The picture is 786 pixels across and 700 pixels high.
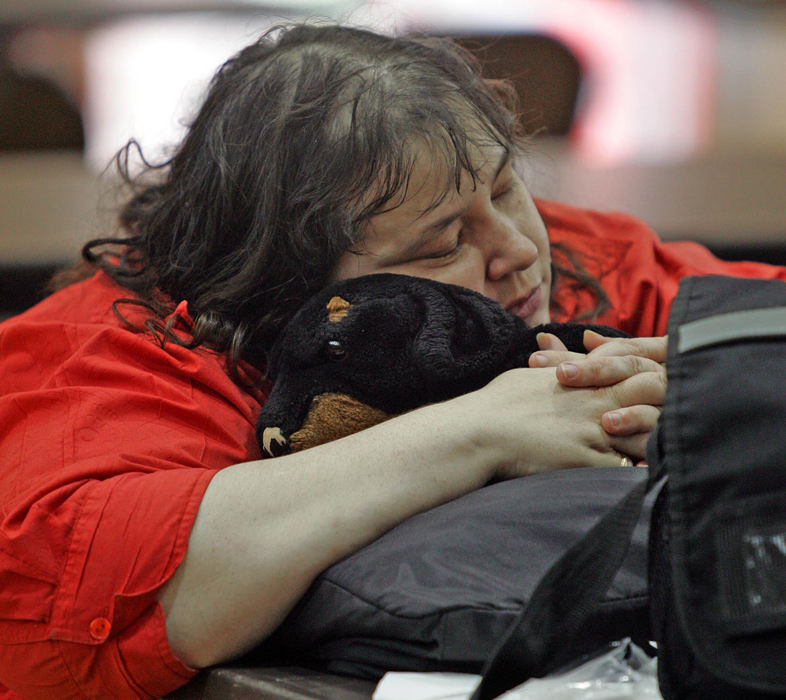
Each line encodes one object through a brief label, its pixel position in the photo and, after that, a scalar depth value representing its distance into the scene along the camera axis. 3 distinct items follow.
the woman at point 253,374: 3.38
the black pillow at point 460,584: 3.32
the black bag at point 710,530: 3.22
